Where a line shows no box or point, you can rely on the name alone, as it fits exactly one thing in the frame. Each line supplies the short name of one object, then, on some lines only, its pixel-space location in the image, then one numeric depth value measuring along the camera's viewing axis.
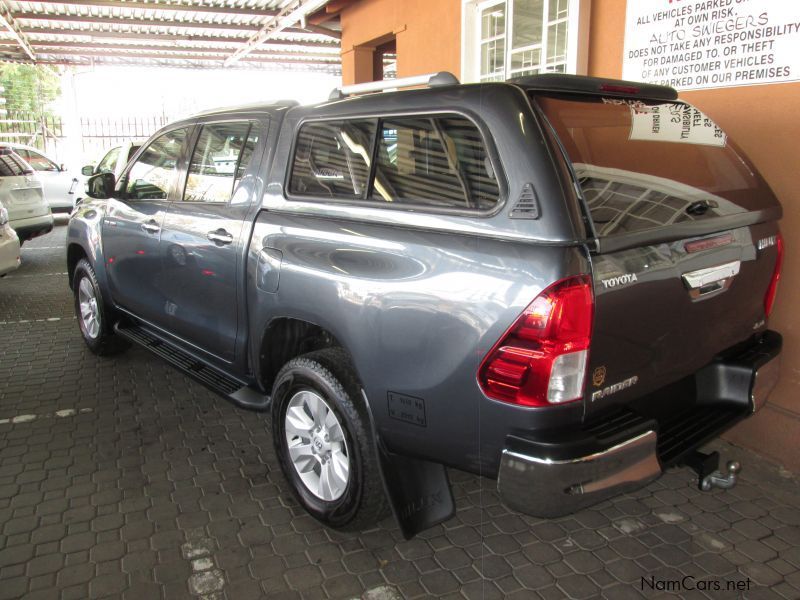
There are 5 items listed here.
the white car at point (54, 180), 13.76
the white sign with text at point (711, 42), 3.45
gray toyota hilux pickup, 2.17
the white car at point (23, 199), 9.50
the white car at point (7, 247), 6.80
